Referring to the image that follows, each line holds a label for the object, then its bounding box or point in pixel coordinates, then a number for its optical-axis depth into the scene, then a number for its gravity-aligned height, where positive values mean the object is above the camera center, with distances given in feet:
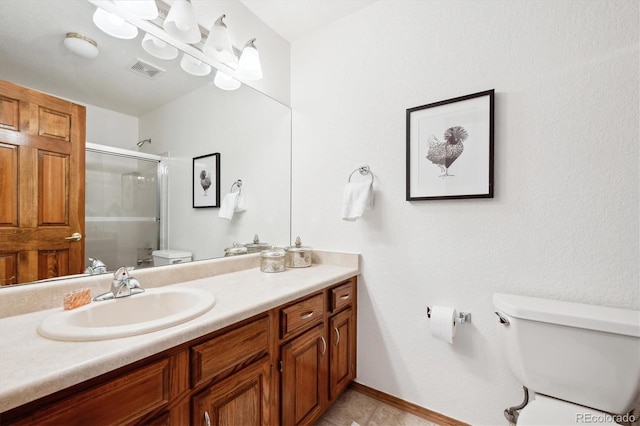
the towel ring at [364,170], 5.77 +0.89
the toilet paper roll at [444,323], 4.59 -1.83
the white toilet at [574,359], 3.26 -1.82
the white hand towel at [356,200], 5.41 +0.25
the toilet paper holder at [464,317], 4.71 -1.76
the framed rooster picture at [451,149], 4.55 +1.13
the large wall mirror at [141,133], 3.46 +1.34
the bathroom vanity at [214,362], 2.09 -1.49
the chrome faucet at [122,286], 3.55 -0.99
